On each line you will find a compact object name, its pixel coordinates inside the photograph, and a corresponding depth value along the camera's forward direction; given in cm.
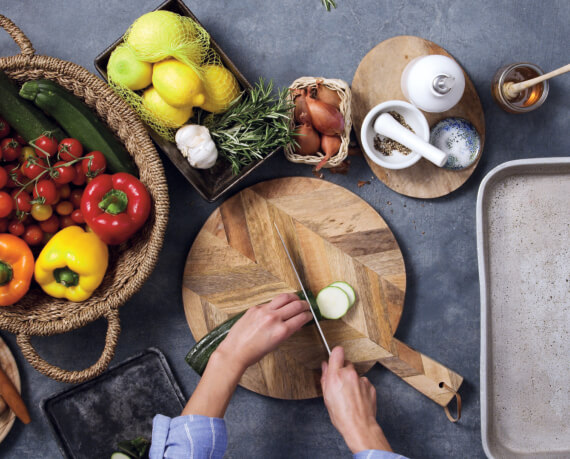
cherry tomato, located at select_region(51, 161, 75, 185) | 123
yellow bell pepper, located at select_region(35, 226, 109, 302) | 121
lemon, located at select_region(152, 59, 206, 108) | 120
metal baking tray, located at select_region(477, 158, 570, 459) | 147
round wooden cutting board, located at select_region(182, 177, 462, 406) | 142
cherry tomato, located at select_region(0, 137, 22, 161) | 125
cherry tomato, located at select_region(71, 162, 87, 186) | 128
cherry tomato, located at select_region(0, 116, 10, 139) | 125
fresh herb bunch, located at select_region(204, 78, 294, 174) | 131
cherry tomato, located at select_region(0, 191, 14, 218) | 120
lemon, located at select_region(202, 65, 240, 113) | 129
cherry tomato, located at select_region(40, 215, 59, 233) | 130
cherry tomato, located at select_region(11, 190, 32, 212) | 124
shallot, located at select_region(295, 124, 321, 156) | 136
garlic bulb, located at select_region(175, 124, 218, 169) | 129
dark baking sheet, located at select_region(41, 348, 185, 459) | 144
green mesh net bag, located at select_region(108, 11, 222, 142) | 121
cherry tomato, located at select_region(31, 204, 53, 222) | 126
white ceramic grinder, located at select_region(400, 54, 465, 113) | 131
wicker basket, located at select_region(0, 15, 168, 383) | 124
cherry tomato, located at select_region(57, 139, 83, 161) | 123
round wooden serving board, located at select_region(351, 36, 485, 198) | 145
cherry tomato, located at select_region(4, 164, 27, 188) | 124
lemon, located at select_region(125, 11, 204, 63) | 121
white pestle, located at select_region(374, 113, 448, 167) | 130
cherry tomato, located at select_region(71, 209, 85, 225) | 131
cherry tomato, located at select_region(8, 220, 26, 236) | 126
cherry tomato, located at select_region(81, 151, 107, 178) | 124
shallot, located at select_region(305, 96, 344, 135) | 133
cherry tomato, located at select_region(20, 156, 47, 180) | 122
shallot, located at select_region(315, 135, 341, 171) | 138
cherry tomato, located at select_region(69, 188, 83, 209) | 133
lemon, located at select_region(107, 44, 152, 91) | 123
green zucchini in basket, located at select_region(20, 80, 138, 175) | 122
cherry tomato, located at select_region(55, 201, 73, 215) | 131
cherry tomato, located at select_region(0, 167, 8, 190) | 120
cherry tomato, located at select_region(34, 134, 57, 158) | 123
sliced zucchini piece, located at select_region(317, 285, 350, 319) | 138
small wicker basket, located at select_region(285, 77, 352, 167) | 137
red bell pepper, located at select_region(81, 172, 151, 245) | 122
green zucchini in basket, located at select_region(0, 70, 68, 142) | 122
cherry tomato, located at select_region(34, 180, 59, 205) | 121
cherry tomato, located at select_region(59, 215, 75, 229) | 133
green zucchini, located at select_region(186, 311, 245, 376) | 139
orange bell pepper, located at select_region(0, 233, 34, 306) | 121
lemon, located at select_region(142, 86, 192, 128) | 126
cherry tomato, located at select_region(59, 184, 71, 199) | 130
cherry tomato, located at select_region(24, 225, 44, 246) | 128
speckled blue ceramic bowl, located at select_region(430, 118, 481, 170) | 143
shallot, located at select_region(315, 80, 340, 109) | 138
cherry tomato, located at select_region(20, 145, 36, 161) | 128
